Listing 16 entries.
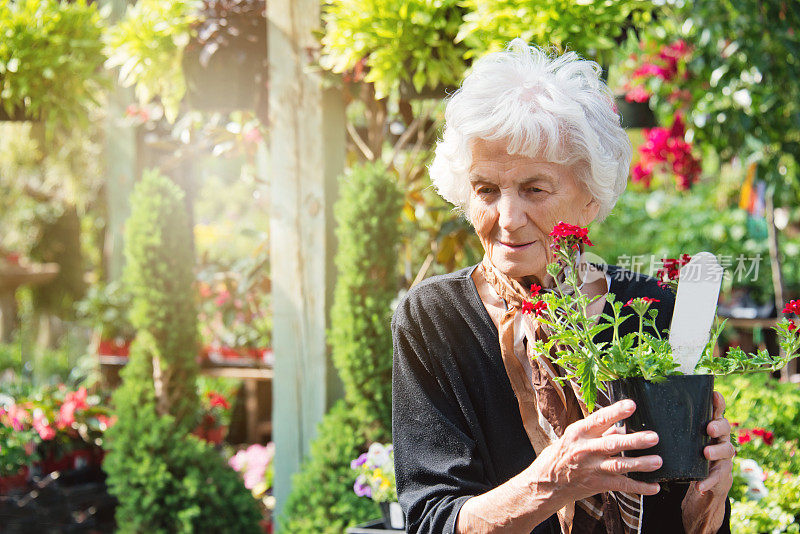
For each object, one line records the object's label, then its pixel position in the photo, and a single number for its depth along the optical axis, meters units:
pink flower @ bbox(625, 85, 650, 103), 3.57
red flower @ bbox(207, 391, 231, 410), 4.06
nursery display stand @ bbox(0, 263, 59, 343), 7.64
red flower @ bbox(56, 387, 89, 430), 3.30
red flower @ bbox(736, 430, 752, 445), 2.00
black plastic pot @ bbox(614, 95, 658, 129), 3.05
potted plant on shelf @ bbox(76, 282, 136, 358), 4.71
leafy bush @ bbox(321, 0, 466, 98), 2.21
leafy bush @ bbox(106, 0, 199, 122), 2.64
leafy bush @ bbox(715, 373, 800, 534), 1.80
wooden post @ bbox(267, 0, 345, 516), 2.56
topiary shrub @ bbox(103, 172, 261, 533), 2.82
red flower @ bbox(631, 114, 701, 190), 3.57
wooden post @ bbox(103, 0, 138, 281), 5.02
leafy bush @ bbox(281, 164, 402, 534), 2.43
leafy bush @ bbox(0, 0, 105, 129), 2.81
